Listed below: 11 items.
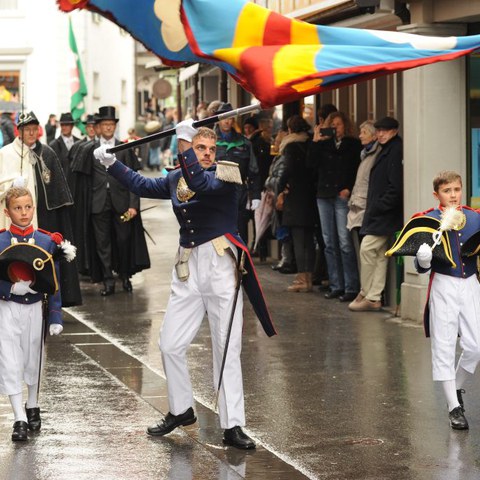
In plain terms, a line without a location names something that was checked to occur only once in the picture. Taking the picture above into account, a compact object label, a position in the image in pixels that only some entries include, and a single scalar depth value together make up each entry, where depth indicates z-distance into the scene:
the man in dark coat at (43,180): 12.69
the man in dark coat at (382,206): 13.25
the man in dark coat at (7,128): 23.33
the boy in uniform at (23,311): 8.41
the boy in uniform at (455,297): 8.59
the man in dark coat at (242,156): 15.93
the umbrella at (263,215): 17.70
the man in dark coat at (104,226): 15.77
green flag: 31.58
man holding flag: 8.05
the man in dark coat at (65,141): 17.06
